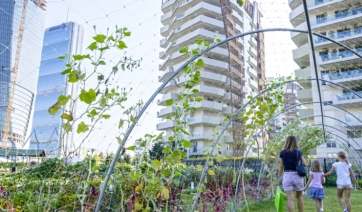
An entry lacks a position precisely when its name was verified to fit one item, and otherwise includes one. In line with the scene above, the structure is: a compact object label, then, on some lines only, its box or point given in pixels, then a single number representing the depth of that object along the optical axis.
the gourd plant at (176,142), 1.78
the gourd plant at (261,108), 4.48
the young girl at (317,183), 4.63
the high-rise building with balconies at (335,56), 18.36
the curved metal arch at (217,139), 2.92
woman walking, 3.80
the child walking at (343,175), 4.29
